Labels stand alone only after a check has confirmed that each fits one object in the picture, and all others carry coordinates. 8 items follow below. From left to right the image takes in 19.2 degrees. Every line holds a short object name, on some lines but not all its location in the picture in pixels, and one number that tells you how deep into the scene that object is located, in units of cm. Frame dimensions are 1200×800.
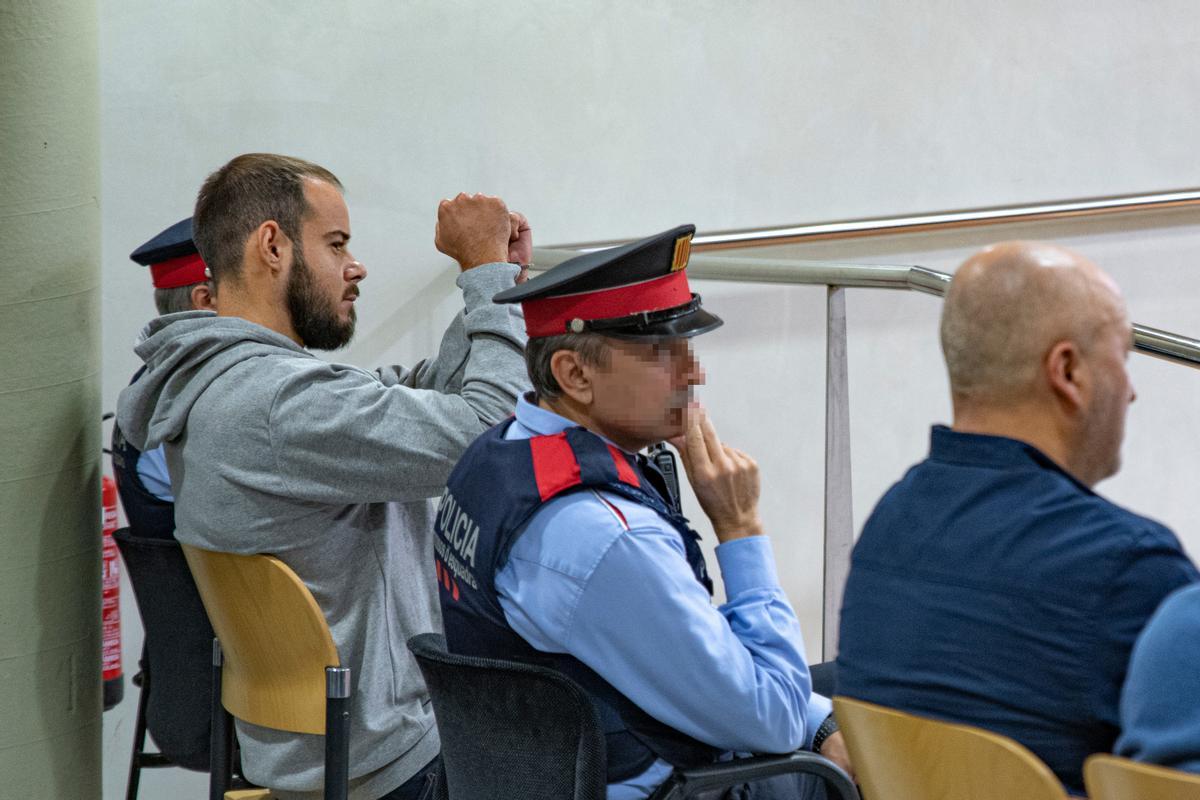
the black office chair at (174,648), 500
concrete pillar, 499
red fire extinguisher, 588
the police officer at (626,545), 424
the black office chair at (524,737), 422
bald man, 391
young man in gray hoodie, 469
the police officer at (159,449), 525
